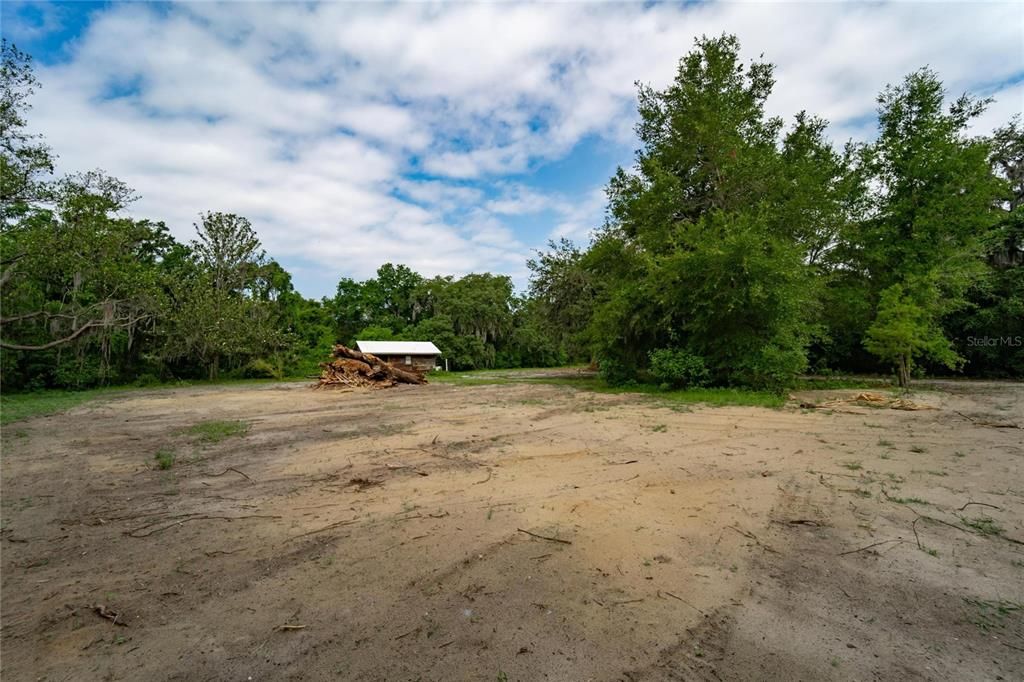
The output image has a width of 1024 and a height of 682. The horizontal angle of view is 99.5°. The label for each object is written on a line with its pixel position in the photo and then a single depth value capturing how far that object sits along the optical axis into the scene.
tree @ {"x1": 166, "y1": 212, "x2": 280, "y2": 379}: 27.58
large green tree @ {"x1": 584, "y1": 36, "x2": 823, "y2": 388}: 14.51
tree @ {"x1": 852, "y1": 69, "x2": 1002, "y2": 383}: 16.05
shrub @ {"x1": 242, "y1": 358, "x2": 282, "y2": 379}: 31.95
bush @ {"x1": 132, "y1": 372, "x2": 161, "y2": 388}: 27.44
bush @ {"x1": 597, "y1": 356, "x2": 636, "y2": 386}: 19.48
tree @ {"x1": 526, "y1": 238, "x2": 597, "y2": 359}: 27.42
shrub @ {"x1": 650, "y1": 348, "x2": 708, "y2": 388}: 15.98
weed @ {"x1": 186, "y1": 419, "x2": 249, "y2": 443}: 8.63
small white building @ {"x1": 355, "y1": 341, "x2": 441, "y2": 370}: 37.53
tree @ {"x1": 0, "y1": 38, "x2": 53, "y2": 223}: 11.01
